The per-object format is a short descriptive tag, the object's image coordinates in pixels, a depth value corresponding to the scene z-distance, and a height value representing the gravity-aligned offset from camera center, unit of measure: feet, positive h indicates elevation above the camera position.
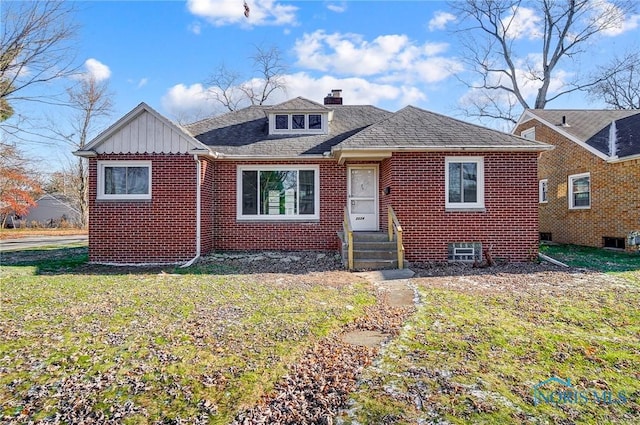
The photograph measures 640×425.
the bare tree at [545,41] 81.15 +39.88
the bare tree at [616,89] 87.86 +32.86
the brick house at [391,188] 33.40 +2.45
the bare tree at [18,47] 51.29 +23.71
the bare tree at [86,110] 103.96 +29.76
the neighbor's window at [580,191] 46.92 +3.19
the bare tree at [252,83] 112.06 +41.26
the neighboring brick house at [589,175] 41.32 +5.07
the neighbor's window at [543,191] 55.03 +3.72
